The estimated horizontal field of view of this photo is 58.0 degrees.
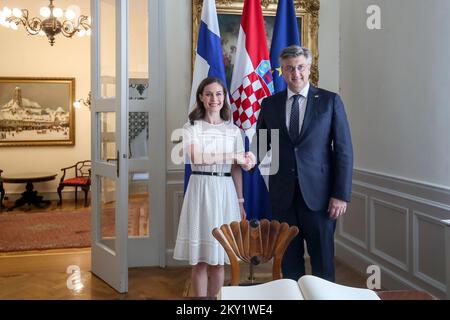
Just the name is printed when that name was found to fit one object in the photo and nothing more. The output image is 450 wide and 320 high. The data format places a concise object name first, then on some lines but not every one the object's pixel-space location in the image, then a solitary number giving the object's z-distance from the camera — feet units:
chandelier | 16.94
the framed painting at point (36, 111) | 23.16
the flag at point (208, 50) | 9.87
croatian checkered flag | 9.77
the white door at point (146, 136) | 11.76
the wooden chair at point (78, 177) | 21.30
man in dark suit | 6.95
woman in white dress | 7.42
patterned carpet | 12.01
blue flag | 9.98
